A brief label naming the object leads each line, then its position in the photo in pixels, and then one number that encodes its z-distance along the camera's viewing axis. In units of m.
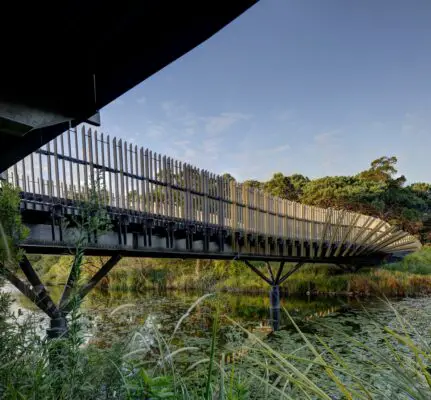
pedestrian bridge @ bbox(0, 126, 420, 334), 4.73
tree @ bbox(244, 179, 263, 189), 33.34
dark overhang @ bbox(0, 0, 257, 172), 1.13
